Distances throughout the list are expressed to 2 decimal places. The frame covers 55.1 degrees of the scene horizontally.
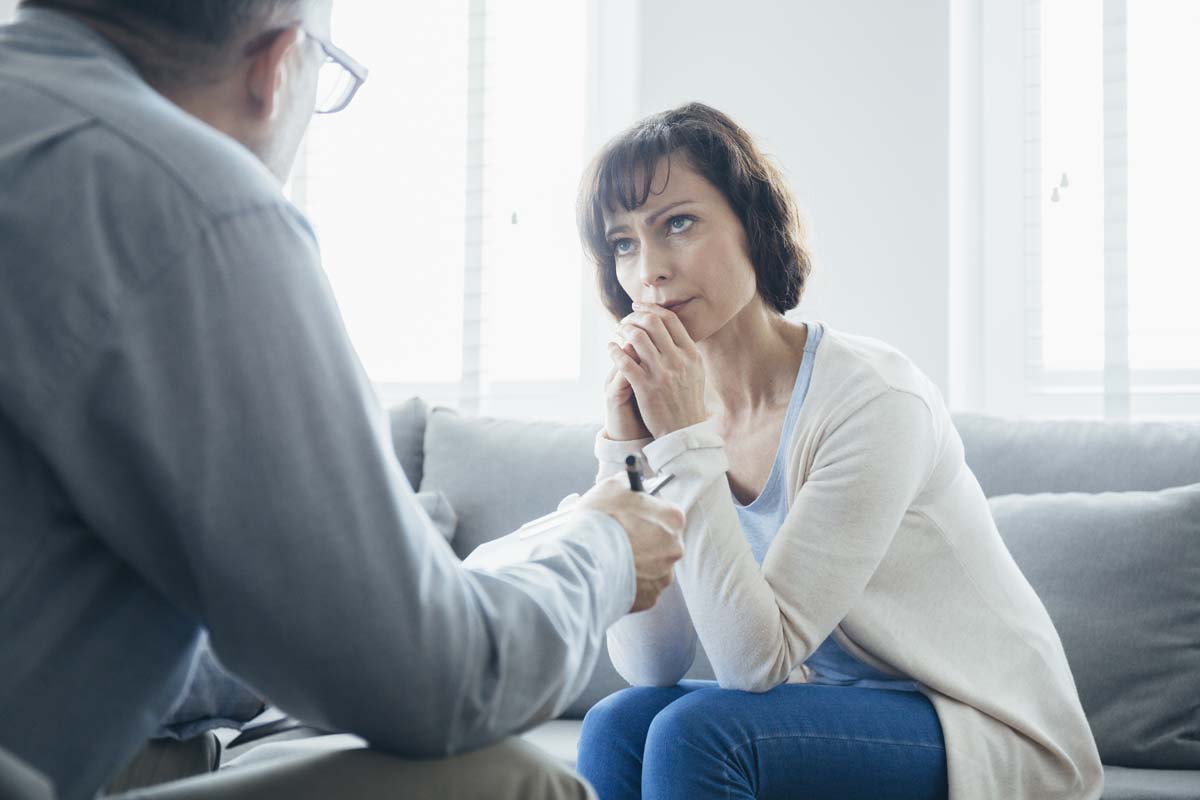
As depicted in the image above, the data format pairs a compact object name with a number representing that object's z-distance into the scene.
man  0.66
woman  1.34
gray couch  1.79
